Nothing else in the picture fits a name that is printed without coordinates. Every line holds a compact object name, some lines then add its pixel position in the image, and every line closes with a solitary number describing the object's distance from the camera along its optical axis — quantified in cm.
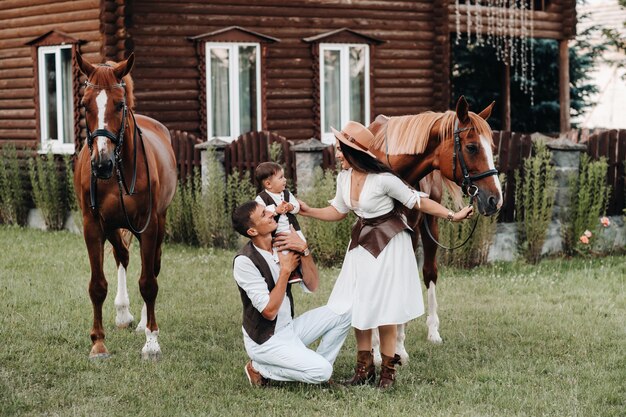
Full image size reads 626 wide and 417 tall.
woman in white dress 655
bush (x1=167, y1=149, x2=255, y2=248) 1348
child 660
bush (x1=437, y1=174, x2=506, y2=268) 1169
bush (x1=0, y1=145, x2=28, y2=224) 1634
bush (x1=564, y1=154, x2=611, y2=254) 1256
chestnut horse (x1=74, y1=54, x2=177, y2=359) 713
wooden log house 1606
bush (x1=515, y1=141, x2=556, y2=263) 1227
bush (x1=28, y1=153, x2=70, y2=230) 1578
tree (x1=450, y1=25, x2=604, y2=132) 2498
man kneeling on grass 652
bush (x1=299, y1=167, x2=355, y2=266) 1203
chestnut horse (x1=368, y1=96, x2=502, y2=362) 665
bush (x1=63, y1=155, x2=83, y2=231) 1523
